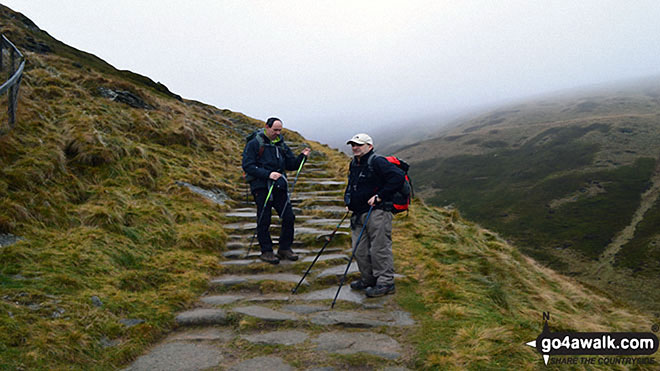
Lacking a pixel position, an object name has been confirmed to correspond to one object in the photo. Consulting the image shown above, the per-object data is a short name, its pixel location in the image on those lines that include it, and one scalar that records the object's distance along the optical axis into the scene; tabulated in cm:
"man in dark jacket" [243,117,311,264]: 765
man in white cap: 635
